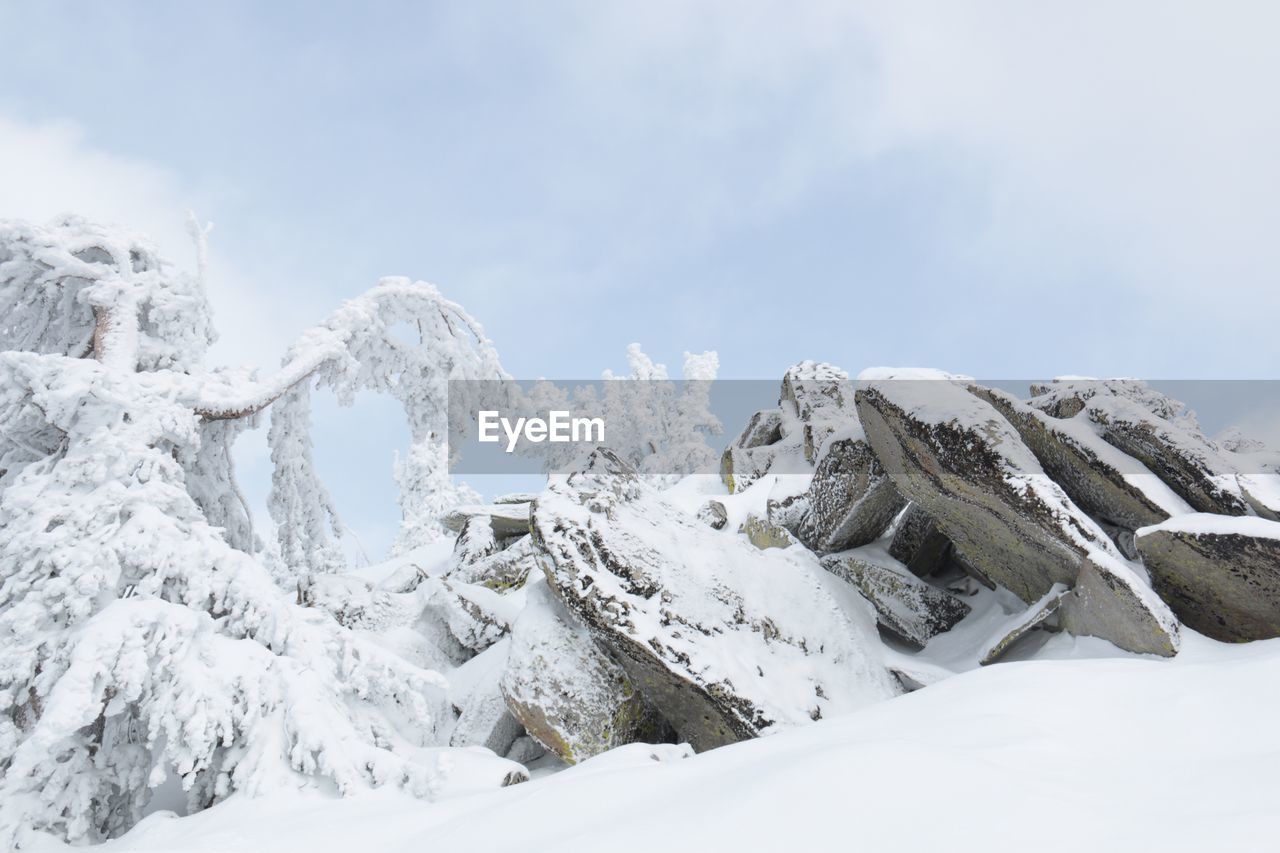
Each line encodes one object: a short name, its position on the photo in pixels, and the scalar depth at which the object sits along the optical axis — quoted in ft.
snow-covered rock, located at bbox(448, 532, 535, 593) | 38.81
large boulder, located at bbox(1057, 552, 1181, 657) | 19.38
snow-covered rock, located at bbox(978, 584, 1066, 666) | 22.53
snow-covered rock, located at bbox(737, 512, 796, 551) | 33.99
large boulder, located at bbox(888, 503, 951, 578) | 30.60
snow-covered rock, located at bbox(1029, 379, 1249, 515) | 22.67
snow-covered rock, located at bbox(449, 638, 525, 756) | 25.00
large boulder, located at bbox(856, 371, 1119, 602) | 22.04
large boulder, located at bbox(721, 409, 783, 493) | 50.85
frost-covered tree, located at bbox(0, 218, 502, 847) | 17.30
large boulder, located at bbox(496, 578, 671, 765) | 22.88
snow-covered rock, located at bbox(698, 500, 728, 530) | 40.63
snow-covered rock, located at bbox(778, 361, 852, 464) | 47.04
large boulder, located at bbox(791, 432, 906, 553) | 29.30
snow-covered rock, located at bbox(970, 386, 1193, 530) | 23.41
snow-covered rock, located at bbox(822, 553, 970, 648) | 27.53
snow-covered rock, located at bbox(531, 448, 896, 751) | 22.21
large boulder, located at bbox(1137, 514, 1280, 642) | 19.01
